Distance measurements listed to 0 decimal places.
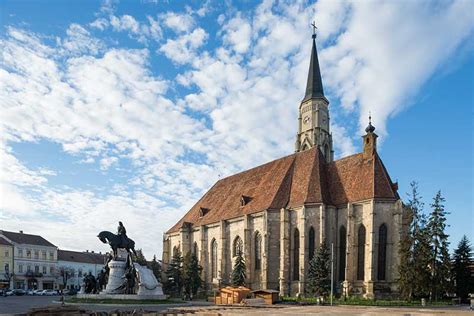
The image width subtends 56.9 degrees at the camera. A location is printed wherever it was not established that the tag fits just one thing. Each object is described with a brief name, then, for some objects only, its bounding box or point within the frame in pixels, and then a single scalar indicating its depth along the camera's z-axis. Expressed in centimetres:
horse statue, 3616
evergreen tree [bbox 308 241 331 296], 4047
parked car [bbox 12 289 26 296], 5893
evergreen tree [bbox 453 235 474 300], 4222
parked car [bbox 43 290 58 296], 5956
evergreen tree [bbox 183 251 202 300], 5159
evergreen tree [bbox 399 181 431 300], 3662
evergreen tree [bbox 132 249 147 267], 7725
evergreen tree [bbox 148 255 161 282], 6544
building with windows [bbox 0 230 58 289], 7438
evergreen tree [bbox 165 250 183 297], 5380
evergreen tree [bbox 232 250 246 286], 4928
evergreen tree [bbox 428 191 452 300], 3759
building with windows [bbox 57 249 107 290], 8300
